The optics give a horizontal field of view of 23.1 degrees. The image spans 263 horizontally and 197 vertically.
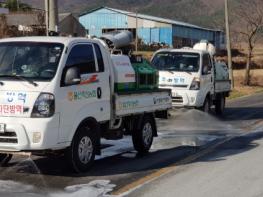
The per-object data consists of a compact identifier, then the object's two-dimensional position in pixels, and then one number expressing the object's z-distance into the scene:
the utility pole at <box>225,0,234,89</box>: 35.75
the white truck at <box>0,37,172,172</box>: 8.80
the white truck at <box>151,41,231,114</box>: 18.59
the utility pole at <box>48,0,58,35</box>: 14.58
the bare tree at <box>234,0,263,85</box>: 39.88
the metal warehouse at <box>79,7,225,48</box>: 87.73
